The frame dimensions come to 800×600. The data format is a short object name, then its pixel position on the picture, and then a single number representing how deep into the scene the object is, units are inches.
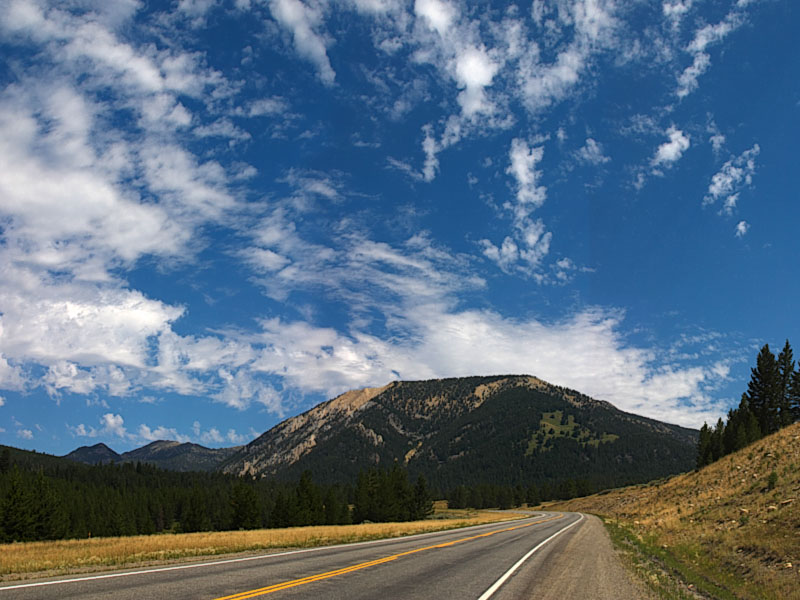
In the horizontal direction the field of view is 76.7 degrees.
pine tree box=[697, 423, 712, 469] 3677.2
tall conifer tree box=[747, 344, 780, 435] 3152.1
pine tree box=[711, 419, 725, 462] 3346.2
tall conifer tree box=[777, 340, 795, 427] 3102.9
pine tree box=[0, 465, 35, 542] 2610.7
